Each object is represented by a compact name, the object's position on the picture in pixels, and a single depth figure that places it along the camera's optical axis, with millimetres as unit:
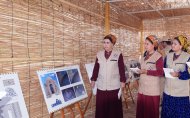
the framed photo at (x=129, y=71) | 3585
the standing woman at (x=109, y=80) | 2403
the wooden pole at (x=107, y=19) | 3521
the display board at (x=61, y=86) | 1968
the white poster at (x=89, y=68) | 2762
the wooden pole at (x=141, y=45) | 5461
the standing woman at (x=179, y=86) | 2162
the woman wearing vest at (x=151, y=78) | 2331
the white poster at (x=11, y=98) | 1520
